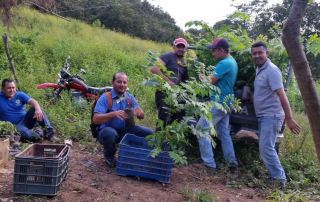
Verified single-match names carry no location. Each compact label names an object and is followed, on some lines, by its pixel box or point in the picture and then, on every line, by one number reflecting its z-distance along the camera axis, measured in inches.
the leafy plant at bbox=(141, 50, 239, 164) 145.5
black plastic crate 129.6
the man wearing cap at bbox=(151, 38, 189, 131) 202.5
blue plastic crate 159.9
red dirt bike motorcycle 312.7
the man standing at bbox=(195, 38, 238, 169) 189.5
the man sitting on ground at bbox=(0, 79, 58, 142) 213.3
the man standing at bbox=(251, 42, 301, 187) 178.5
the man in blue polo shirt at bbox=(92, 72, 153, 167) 169.2
